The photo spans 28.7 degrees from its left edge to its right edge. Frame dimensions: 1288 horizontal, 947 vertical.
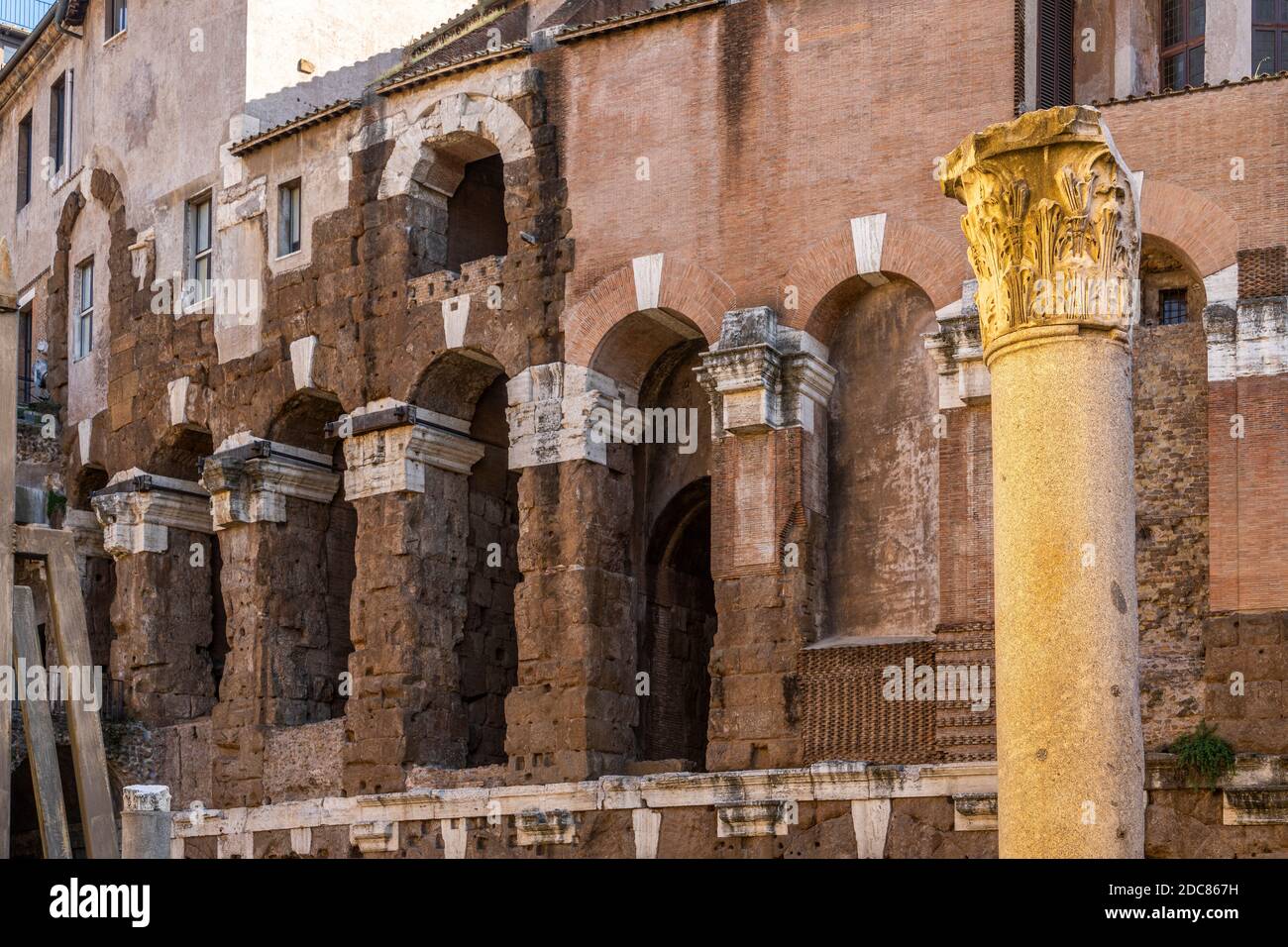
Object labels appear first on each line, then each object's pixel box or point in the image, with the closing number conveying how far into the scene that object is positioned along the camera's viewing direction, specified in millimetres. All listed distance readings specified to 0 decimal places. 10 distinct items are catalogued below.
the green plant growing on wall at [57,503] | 30188
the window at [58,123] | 31922
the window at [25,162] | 33000
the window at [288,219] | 27062
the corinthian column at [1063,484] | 11727
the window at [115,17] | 30516
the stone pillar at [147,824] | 16078
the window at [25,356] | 31844
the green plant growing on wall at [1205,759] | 19344
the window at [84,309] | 30594
